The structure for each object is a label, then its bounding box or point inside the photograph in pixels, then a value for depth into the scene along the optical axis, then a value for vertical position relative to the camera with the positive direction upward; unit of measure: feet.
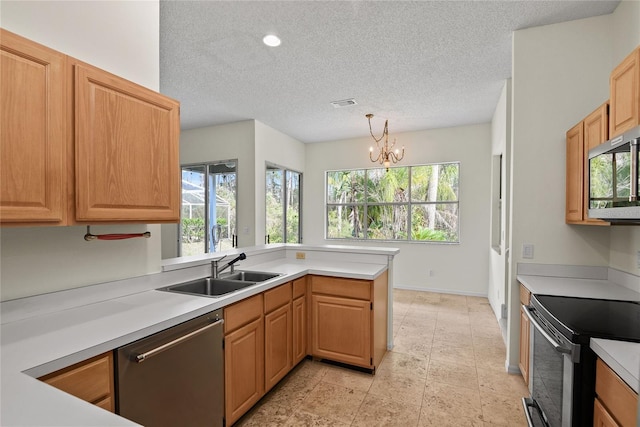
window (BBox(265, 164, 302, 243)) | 18.44 +0.38
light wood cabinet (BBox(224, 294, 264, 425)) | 6.11 -3.16
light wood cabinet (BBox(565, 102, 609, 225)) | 6.27 +1.26
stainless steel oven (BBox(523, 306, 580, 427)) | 4.57 -2.88
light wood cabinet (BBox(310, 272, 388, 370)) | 8.47 -3.15
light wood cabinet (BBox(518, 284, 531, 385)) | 7.27 -3.17
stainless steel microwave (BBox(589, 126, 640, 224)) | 4.47 +0.58
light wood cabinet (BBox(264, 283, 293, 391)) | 7.32 -3.19
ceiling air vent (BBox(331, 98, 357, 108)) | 13.33 +4.92
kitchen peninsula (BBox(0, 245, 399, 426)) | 2.62 -1.73
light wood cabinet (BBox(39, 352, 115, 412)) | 3.61 -2.14
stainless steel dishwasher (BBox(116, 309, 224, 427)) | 4.29 -2.67
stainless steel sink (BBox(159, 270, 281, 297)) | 7.21 -1.86
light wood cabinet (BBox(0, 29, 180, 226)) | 3.93 +1.04
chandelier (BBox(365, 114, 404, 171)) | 17.95 +4.07
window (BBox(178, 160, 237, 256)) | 17.63 +0.10
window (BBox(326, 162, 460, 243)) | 18.07 +0.52
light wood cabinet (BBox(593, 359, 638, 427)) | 3.45 -2.34
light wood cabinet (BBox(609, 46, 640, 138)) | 4.88 +2.04
